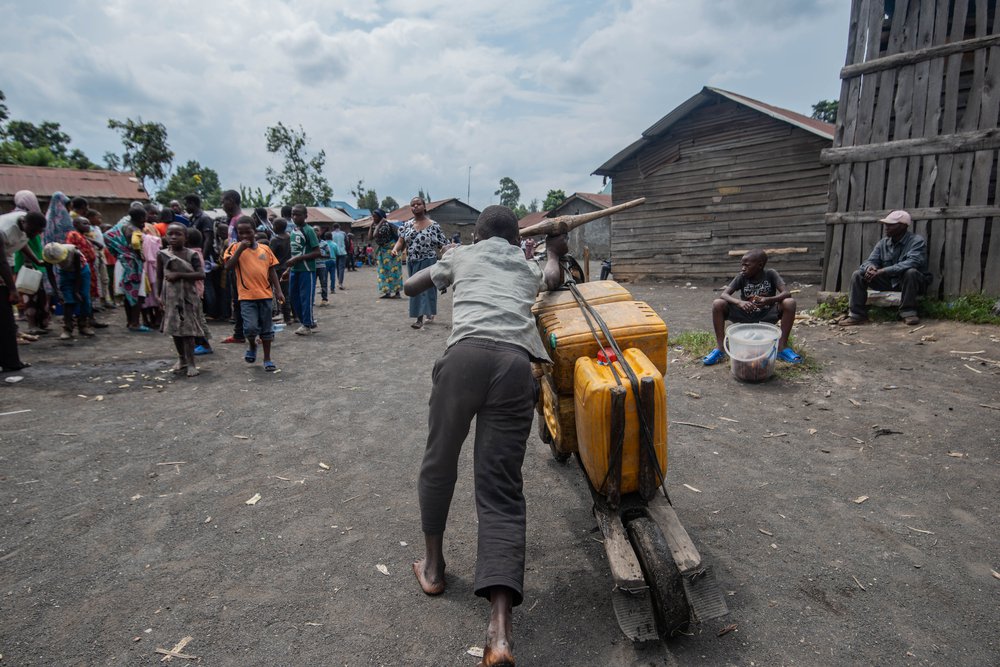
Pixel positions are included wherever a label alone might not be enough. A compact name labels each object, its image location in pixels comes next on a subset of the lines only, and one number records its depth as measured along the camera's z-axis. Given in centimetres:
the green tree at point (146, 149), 4000
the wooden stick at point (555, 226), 314
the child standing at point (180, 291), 579
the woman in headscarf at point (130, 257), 827
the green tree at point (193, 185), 4488
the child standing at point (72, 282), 706
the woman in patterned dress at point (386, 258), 1034
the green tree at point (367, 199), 8075
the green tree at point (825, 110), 4541
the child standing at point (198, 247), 711
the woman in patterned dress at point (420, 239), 855
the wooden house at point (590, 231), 3422
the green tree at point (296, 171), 5122
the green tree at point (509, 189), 8950
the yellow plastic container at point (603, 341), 271
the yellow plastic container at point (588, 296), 304
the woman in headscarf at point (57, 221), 752
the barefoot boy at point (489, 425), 215
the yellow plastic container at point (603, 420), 229
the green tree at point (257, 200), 4414
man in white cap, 655
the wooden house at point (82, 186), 2052
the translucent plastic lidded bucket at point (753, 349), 523
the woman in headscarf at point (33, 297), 708
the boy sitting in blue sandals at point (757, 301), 552
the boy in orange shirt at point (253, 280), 613
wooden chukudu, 211
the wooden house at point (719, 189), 1255
